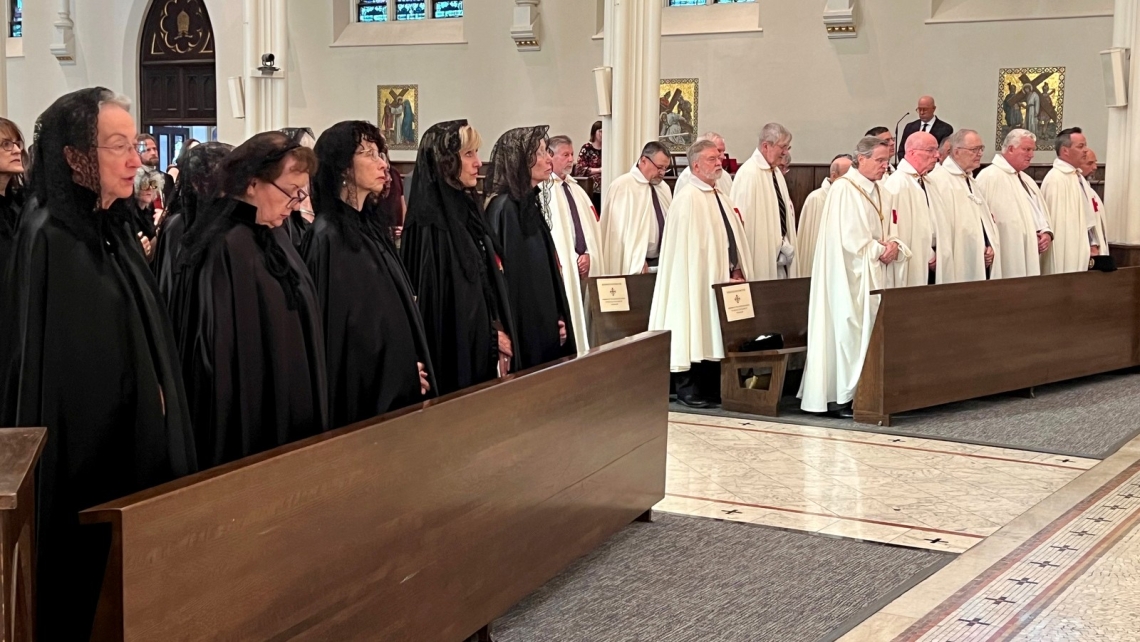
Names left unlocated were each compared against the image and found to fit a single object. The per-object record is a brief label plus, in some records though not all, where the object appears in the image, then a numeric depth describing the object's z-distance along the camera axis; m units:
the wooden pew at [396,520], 2.54
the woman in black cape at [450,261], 4.79
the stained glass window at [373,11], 19.16
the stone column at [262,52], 16.45
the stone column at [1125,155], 10.50
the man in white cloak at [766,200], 9.51
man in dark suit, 13.50
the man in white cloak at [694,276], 8.44
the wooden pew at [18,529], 2.04
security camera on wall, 16.11
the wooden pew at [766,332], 8.08
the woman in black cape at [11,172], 4.46
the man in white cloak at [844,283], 8.05
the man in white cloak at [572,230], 8.77
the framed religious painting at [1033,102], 14.52
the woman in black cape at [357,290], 4.02
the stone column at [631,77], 11.77
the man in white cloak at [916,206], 8.69
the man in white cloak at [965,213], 9.09
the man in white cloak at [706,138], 8.70
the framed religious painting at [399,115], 18.73
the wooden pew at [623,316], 8.68
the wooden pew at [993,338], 7.76
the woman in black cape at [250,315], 3.37
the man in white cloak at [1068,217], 10.04
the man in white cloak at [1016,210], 9.65
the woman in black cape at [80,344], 2.78
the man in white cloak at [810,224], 10.29
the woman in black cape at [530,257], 5.76
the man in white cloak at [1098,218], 10.20
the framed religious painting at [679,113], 16.64
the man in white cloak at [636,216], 9.48
